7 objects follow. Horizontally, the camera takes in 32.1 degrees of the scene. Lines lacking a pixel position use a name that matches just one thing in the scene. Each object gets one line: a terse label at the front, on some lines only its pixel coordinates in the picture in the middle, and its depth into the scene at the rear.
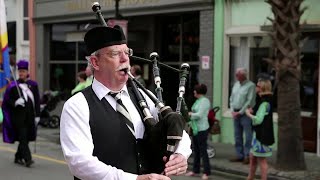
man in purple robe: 10.52
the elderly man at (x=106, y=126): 2.87
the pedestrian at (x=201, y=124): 9.66
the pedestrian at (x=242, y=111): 11.30
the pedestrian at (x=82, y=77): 12.25
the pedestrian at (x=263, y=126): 8.56
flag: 9.91
